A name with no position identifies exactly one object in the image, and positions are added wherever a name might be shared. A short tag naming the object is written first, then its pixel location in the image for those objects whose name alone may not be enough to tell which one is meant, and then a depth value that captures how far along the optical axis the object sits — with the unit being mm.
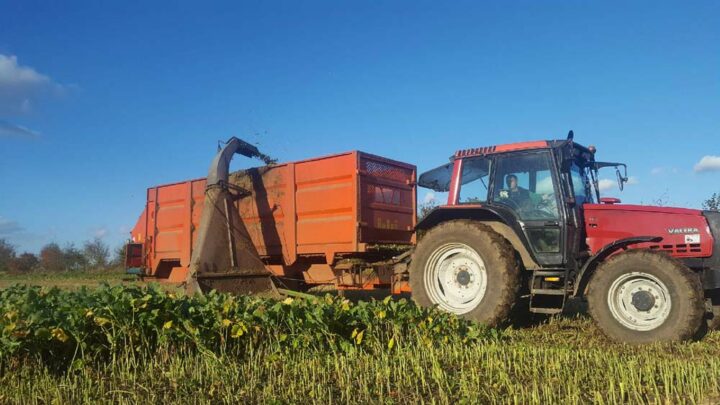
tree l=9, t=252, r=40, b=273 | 38619
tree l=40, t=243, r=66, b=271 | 37719
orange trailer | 7344
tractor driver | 6231
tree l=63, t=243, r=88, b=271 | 37281
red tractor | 5270
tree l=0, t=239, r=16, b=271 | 40600
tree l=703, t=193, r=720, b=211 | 15702
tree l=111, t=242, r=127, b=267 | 33131
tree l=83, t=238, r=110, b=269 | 39366
